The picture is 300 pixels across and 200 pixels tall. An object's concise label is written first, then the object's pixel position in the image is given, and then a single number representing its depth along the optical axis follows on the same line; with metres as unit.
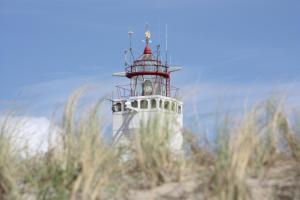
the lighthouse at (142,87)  73.69
